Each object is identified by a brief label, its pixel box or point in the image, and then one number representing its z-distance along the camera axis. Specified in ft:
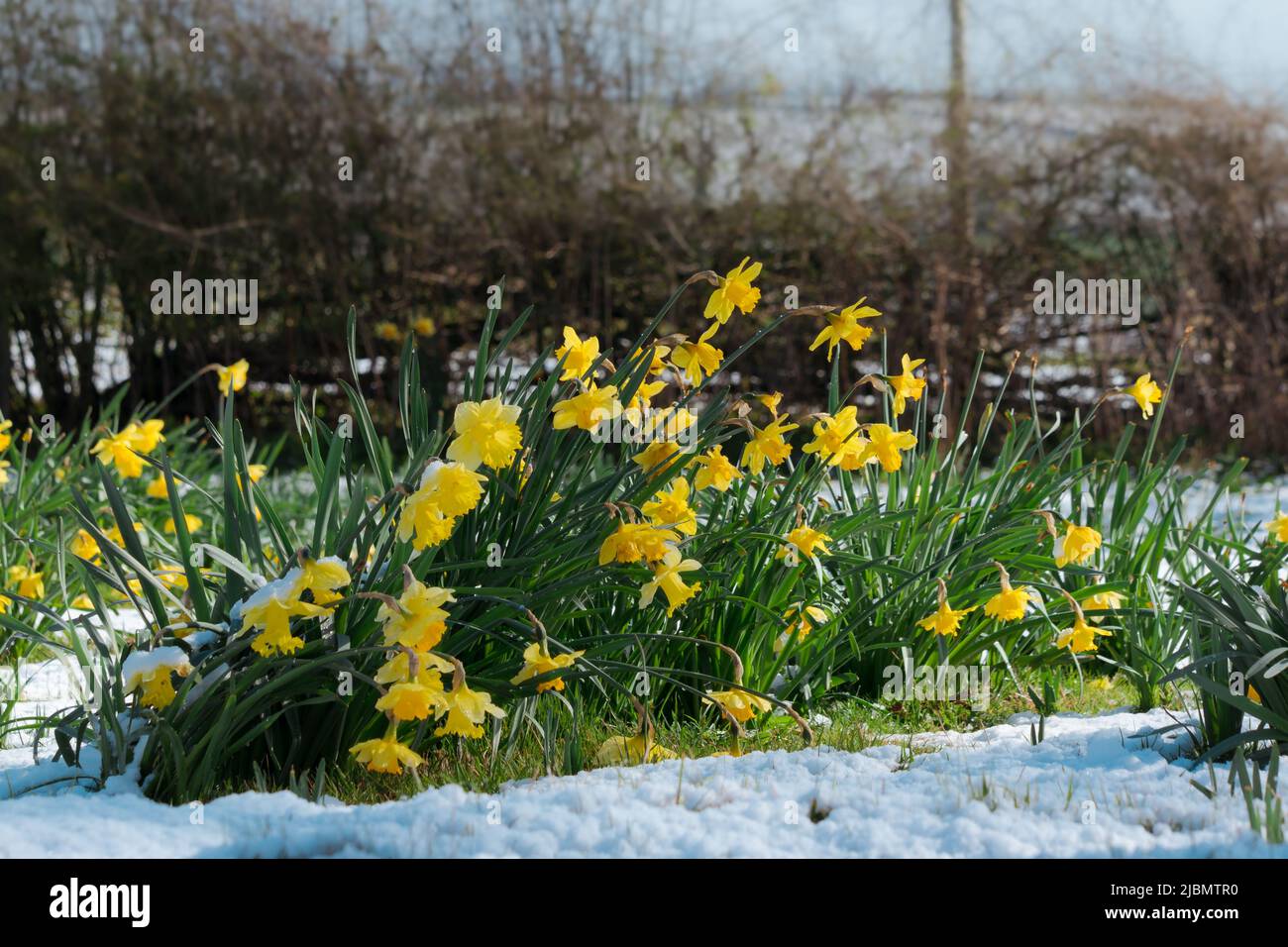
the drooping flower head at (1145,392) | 10.50
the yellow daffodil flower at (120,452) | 11.73
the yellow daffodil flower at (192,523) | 12.62
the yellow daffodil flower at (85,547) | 10.72
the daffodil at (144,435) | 12.08
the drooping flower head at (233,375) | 10.75
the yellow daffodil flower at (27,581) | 11.15
